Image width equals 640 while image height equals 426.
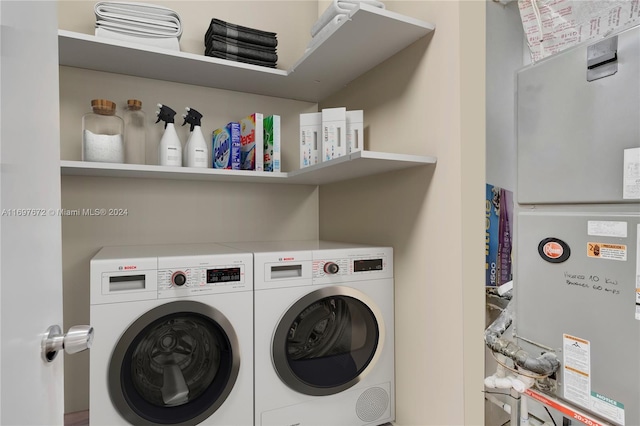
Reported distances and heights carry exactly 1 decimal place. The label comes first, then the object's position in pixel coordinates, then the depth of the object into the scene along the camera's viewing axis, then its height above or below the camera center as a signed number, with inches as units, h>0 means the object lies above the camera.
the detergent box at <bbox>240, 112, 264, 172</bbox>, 73.7 +13.4
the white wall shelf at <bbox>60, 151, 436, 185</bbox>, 54.8 +7.1
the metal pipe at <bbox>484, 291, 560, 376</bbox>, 52.1 -21.4
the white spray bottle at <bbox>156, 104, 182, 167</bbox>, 69.1 +12.8
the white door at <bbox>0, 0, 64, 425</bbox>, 19.0 -0.1
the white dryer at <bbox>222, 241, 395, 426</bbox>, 57.9 -21.3
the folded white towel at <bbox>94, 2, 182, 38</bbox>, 64.3 +34.6
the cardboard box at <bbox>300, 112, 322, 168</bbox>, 71.7 +14.2
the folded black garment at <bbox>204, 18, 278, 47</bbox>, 72.3 +35.8
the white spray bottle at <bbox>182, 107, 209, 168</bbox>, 70.6 +12.7
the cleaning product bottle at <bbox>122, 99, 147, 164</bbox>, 73.7 +15.3
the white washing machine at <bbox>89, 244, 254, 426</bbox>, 48.8 -18.5
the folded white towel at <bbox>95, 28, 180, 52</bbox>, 63.6 +30.8
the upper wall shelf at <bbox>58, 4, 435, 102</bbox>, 56.8 +28.0
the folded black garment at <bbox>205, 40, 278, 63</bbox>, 72.0 +32.1
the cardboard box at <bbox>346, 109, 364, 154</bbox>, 67.3 +14.6
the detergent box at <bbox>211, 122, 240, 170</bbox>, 74.0 +13.0
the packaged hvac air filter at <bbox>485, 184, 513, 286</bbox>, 96.2 -6.9
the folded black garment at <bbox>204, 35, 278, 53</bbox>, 72.5 +33.8
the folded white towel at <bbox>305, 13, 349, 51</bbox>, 57.2 +29.9
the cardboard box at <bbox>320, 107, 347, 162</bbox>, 65.9 +13.5
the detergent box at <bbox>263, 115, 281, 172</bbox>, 73.7 +13.6
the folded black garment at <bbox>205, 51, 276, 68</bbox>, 72.1 +30.6
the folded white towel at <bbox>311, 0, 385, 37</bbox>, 60.1 +33.6
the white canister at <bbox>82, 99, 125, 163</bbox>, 64.0 +13.8
